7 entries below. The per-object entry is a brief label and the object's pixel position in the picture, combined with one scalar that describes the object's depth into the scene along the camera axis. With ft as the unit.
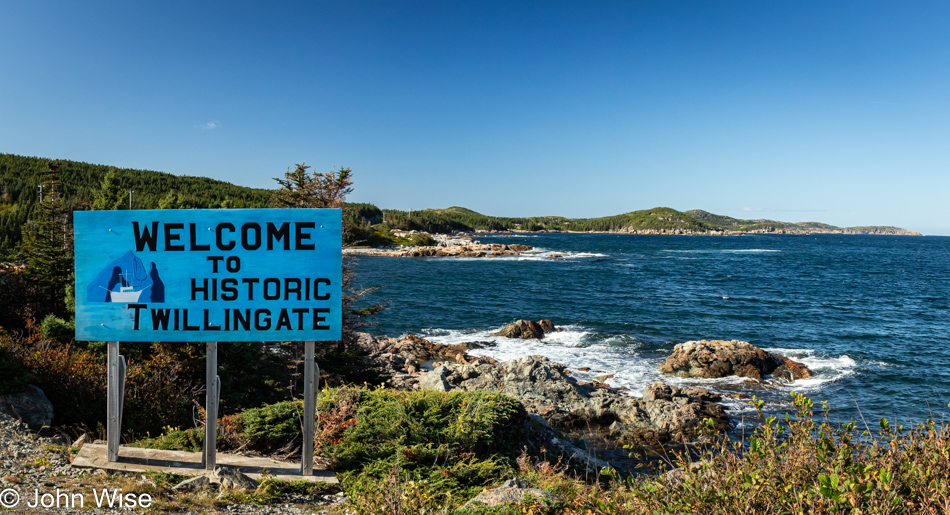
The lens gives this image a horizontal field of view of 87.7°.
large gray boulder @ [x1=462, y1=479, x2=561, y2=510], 17.67
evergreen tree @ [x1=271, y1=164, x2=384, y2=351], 45.88
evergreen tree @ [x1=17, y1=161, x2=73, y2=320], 50.55
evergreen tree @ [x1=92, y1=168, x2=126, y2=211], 55.06
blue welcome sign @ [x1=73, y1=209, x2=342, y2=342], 22.41
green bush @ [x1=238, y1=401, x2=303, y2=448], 25.96
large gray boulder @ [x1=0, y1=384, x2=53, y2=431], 26.01
